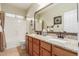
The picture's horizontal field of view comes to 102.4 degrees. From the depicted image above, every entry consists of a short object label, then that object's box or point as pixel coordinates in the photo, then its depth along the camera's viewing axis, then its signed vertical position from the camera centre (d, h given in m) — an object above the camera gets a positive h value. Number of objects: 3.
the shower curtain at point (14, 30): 1.64 -0.08
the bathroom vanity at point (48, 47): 1.29 -0.89
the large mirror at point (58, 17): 1.63 +0.64
